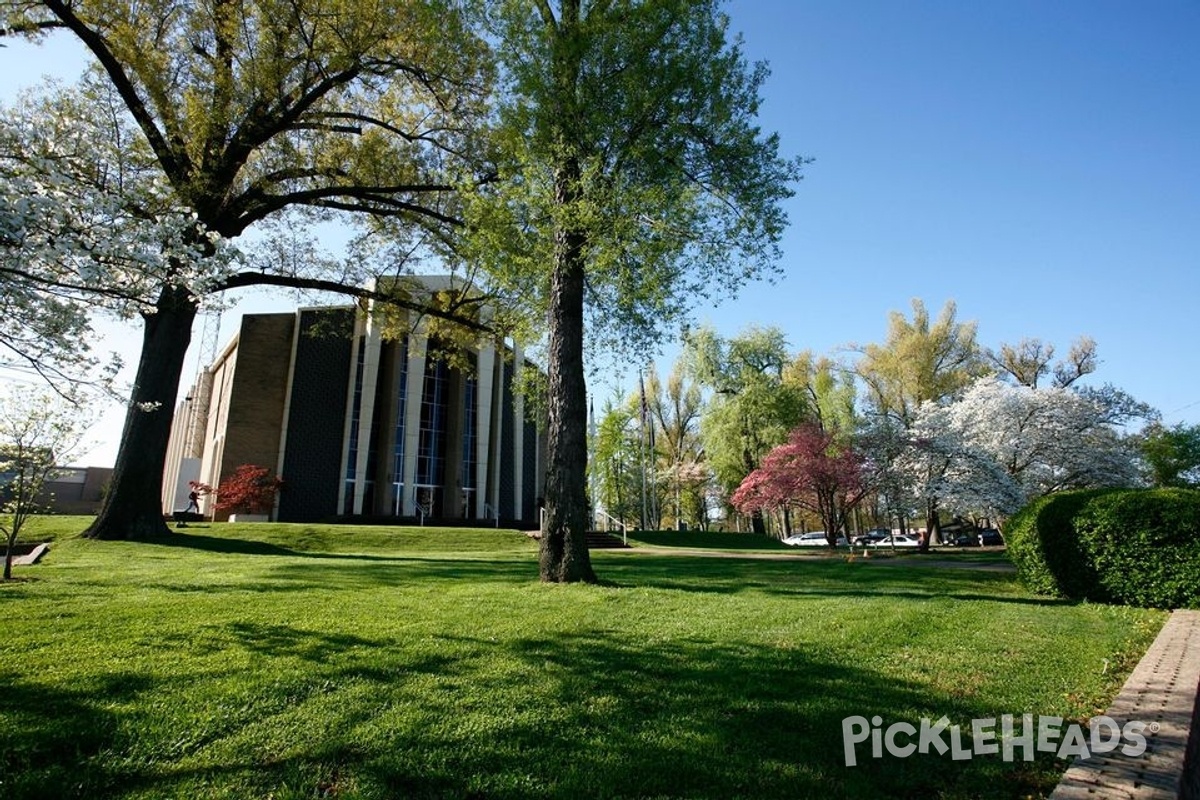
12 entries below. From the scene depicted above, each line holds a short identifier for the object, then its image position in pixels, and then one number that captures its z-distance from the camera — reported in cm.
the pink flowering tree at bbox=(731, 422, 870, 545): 2616
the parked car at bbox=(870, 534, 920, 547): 4412
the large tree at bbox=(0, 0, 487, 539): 1312
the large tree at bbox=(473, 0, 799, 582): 973
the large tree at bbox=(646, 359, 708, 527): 5112
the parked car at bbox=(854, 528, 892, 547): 4437
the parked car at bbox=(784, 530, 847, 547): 4821
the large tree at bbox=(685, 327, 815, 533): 3731
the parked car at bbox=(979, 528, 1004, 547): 4050
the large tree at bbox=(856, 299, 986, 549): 3759
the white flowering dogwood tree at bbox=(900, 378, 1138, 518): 2477
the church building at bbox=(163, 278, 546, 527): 3188
